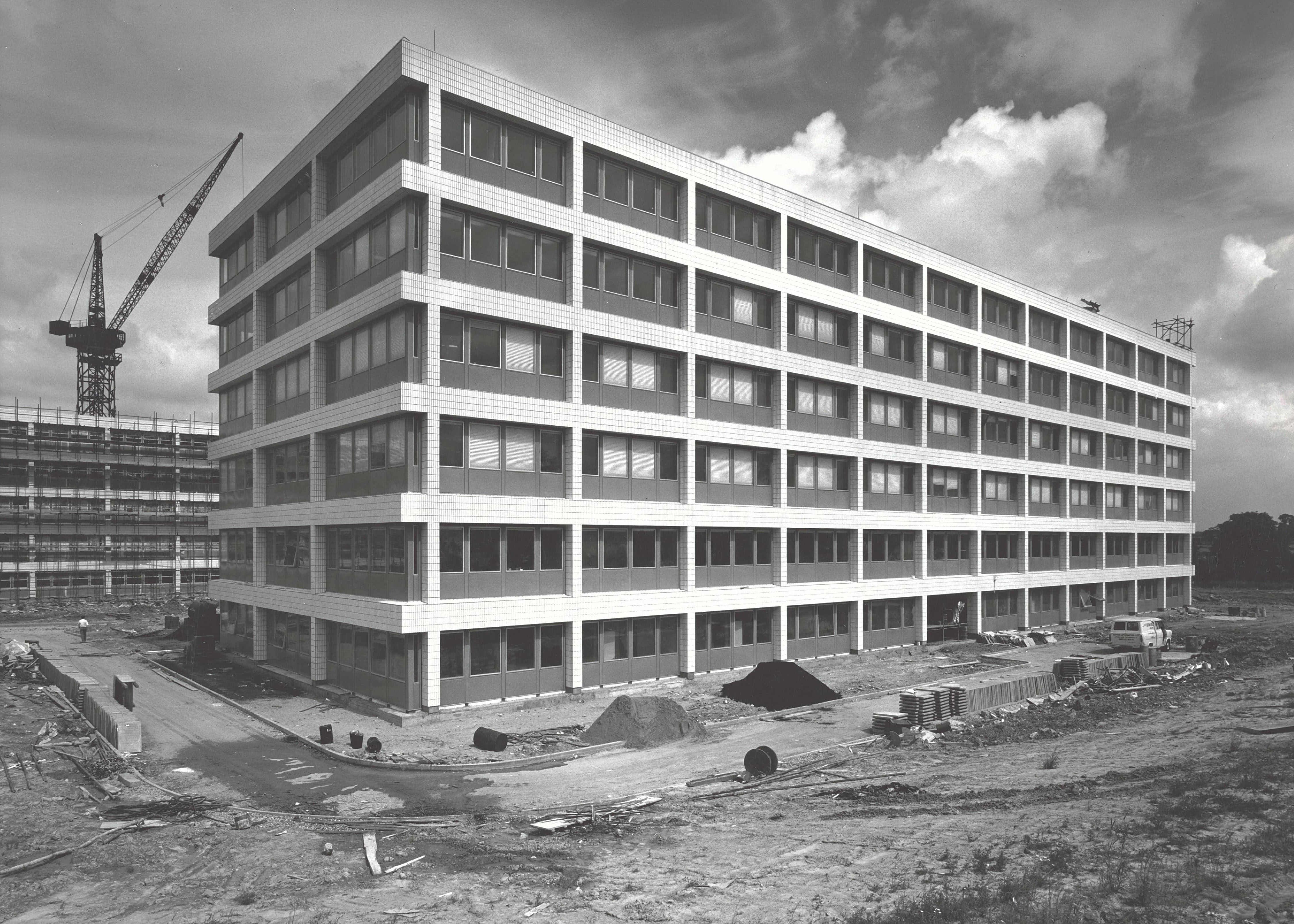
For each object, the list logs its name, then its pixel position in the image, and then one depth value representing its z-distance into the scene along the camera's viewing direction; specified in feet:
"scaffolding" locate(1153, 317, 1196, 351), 241.14
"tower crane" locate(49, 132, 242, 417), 350.23
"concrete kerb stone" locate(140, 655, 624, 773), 72.02
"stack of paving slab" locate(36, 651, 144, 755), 78.59
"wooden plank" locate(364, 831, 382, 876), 48.75
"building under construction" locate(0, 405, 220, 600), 248.52
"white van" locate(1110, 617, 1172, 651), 143.95
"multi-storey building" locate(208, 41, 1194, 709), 95.30
